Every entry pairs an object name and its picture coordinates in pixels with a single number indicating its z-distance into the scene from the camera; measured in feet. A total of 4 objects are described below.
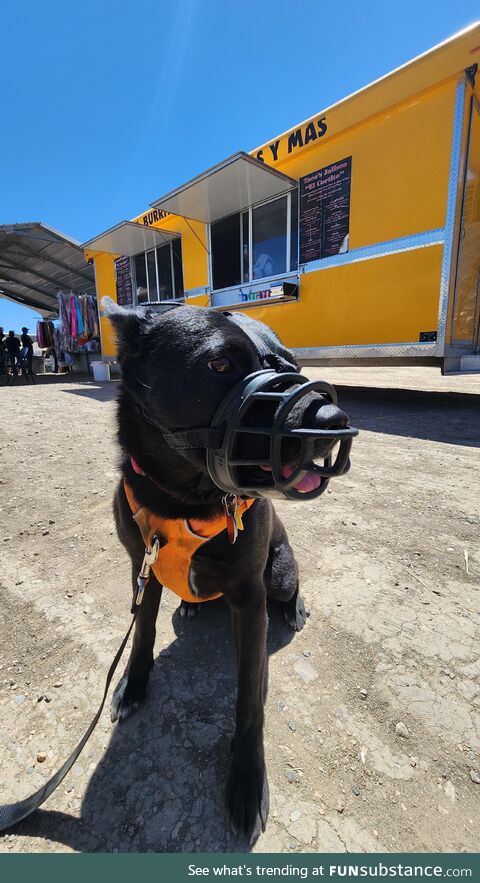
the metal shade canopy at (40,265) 42.04
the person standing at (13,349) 49.78
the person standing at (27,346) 50.11
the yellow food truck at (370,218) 15.98
